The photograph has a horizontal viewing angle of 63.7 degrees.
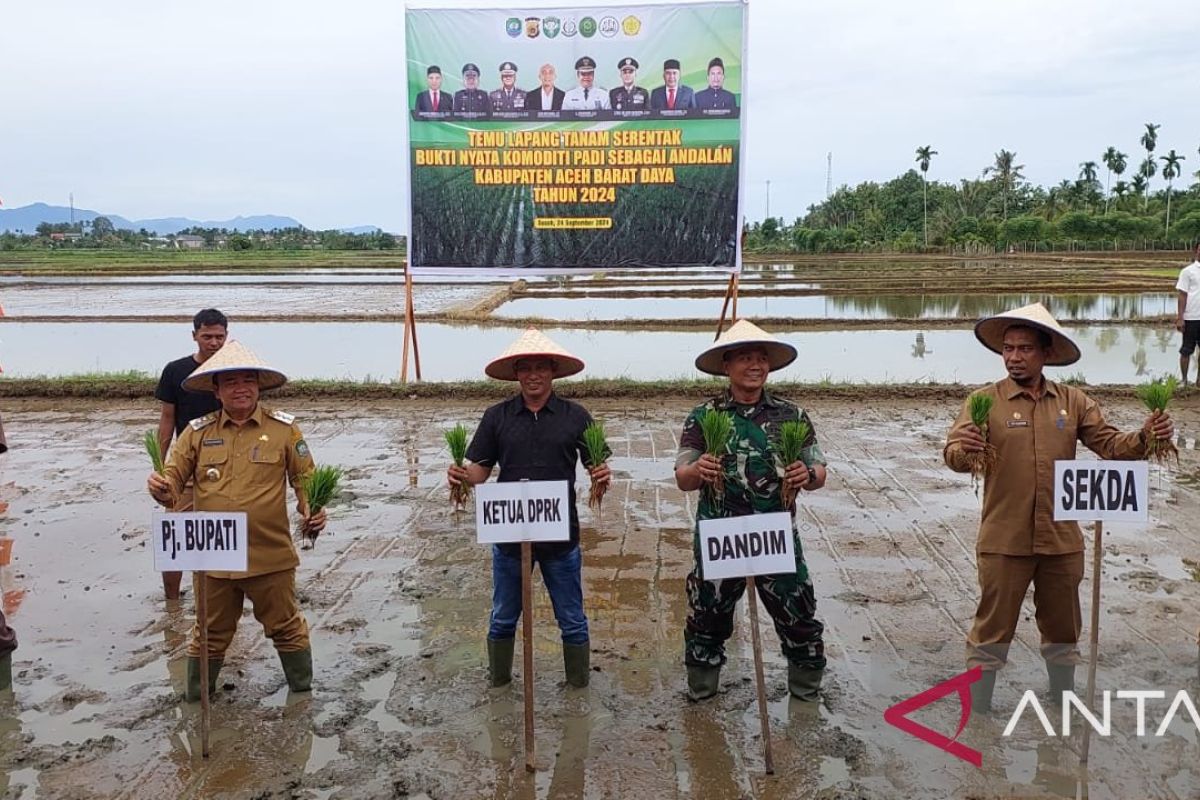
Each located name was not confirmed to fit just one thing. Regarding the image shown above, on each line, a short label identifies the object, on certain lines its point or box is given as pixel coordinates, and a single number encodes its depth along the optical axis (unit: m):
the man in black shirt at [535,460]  3.86
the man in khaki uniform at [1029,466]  3.58
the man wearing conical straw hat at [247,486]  3.80
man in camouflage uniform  3.68
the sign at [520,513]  3.54
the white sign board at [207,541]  3.59
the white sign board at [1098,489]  3.42
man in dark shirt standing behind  4.87
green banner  10.41
